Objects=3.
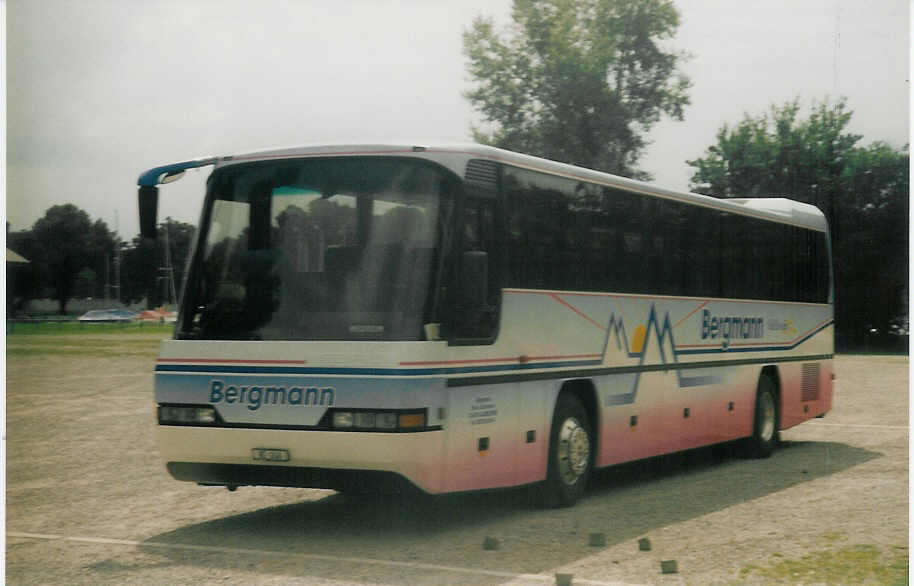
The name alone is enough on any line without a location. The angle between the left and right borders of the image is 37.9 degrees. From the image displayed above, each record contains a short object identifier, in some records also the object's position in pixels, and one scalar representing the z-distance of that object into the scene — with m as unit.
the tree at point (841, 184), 38.12
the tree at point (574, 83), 36.34
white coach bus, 9.43
